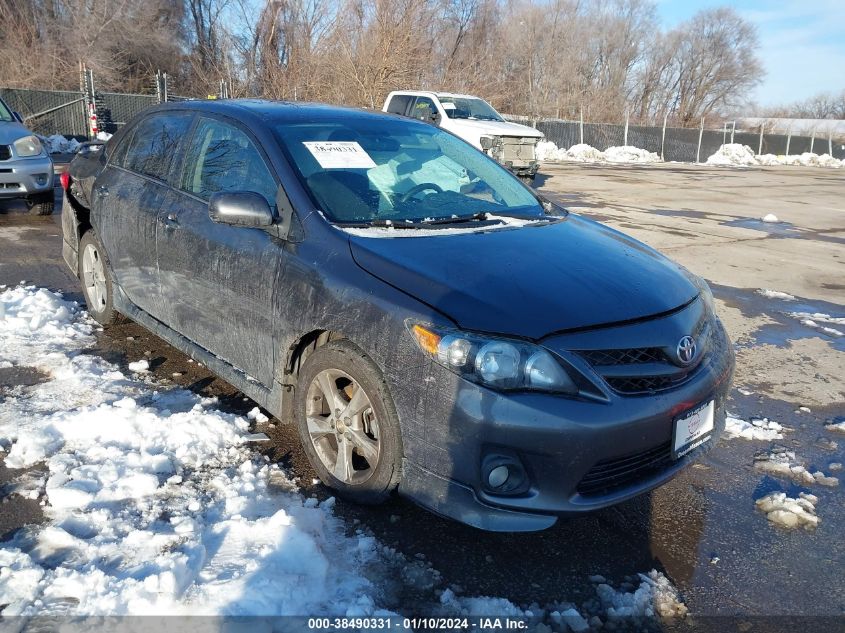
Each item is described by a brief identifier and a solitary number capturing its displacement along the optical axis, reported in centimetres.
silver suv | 887
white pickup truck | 1498
